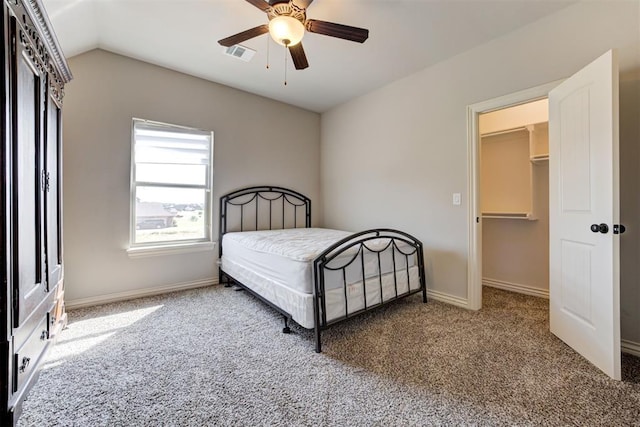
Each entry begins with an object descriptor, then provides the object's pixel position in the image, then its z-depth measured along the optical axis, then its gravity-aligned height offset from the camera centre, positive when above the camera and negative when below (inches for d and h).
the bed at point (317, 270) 78.5 -19.7
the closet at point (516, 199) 125.6 +6.0
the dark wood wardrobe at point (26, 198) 41.1 +3.1
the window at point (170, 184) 122.4 +14.1
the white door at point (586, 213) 65.8 -0.7
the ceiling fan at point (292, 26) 72.2 +51.3
